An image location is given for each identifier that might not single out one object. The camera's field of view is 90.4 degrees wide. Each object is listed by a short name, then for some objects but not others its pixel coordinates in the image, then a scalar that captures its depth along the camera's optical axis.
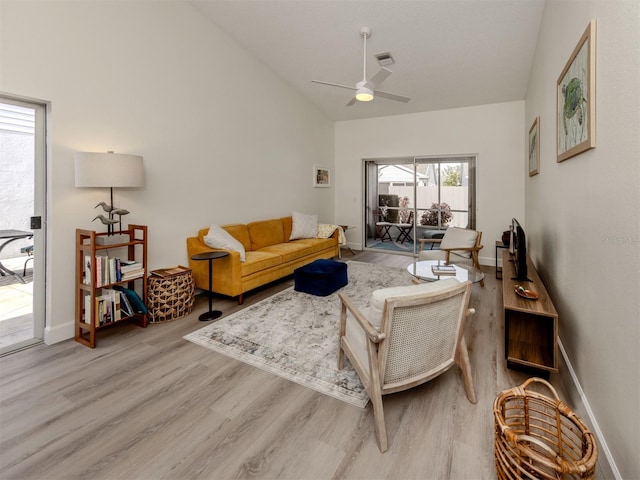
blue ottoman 4.09
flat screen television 2.73
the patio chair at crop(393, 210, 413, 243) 7.02
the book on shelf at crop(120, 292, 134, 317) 3.14
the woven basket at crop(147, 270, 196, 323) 3.37
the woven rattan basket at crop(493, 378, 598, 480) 1.18
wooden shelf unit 2.83
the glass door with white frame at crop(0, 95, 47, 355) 2.72
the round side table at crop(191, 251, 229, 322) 3.48
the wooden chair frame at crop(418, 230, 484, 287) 4.50
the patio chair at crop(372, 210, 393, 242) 7.41
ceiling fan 3.63
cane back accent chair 1.70
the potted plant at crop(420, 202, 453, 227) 6.54
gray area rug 2.33
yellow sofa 3.89
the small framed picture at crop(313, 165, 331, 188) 6.91
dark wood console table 2.22
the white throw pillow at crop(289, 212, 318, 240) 5.81
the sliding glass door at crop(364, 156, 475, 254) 6.37
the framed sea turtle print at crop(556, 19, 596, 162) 1.74
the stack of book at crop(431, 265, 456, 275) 3.68
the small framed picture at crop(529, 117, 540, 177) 3.86
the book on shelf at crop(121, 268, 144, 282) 3.11
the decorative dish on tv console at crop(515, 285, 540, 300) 2.42
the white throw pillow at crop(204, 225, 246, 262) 3.98
